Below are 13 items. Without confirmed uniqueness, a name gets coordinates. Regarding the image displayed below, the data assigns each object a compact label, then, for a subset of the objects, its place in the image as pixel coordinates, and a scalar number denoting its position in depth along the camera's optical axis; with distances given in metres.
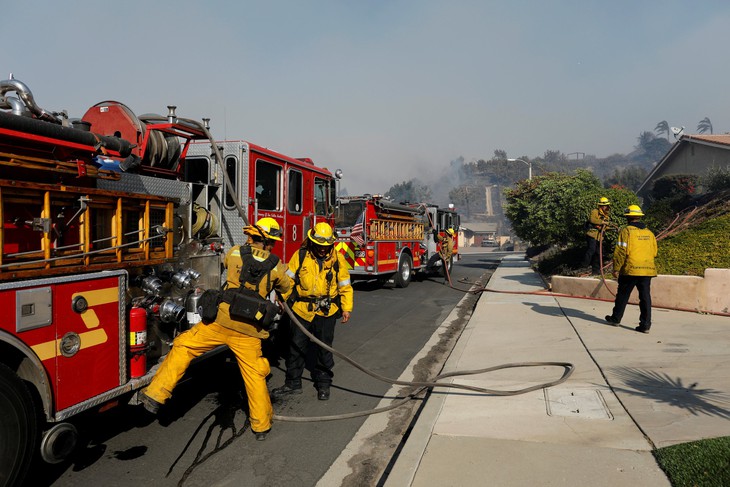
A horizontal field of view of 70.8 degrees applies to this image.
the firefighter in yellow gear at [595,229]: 11.93
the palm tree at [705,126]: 154.50
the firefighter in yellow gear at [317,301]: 5.06
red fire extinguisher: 3.84
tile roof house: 25.75
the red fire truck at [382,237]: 12.74
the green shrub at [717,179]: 20.54
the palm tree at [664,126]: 193.81
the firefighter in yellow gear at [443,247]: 16.94
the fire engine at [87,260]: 3.01
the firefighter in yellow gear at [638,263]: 7.35
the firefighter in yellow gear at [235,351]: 3.93
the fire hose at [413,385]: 4.62
